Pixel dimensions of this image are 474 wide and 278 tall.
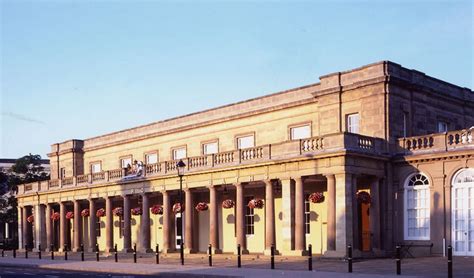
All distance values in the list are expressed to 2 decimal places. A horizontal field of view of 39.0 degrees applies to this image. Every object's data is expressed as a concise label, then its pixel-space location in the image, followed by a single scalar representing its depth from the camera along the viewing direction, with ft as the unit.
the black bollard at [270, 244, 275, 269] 83.66
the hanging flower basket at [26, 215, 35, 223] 183.93
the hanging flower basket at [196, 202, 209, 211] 130.21
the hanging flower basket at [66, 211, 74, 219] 167.94
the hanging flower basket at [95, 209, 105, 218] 158.24
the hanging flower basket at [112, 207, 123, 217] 154.40
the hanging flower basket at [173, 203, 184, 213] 131.38
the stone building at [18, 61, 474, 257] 102.63
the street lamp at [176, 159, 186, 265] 98.69
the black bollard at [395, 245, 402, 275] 69.87
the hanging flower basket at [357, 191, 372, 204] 107.45
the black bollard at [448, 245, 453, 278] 62.57
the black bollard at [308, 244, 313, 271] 79.46
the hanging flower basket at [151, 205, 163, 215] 141.18
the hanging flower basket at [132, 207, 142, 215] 146.51
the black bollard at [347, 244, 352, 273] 74.90
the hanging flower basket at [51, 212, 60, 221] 172.96
